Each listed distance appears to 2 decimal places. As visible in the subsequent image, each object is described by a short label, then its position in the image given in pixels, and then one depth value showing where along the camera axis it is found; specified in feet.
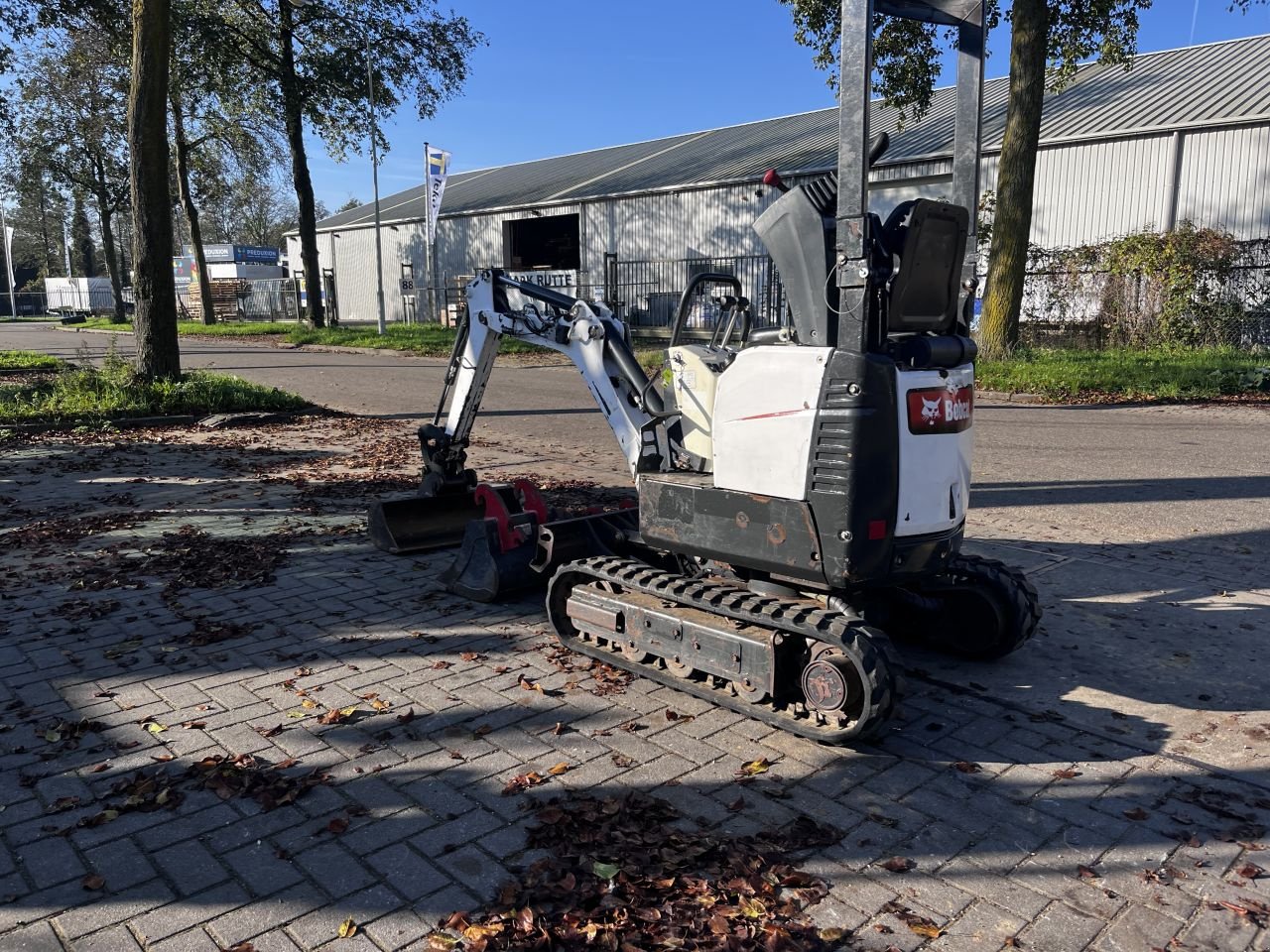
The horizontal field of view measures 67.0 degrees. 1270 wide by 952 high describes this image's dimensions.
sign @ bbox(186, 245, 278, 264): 179.93
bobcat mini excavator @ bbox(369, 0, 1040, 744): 12.61
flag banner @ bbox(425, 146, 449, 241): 101.62
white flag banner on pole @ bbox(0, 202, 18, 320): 219.75
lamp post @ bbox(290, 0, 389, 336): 98.32
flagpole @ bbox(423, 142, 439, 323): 101.45
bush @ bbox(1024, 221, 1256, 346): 64.23
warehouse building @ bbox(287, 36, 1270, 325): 73.31
